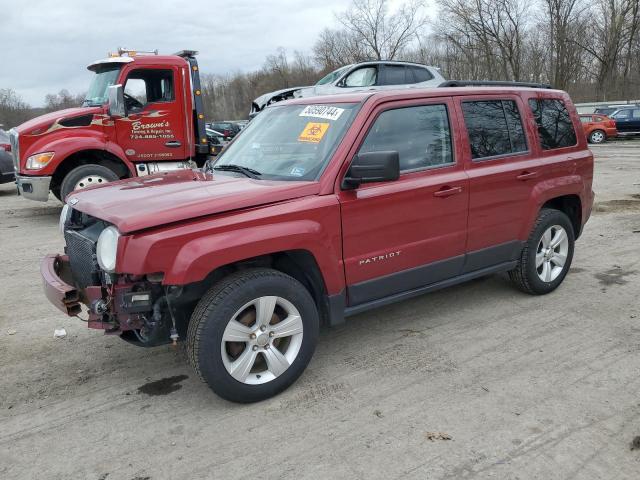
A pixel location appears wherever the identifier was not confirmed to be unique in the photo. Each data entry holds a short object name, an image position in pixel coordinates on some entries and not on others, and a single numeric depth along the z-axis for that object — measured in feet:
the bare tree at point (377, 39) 151.53
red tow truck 28.32
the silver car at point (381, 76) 43.91
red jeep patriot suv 9.82
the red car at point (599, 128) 79.82
